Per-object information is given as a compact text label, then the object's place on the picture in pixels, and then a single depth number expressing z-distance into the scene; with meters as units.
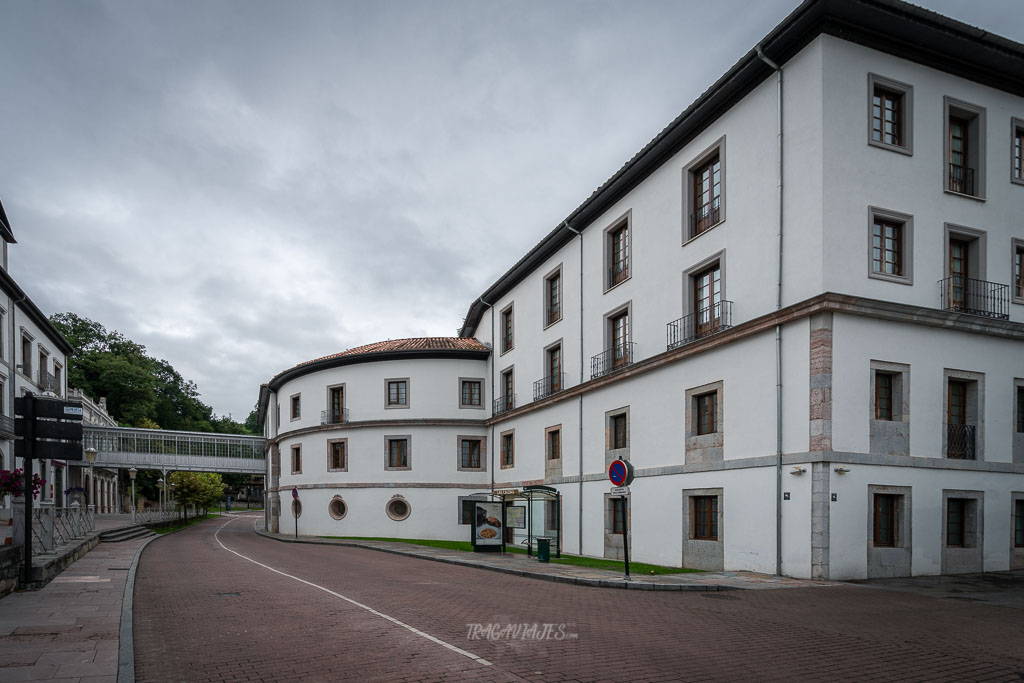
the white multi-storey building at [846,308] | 16.75
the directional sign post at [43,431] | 13.27
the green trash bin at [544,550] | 21.92
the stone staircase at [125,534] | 33.00
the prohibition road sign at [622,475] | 15.91
